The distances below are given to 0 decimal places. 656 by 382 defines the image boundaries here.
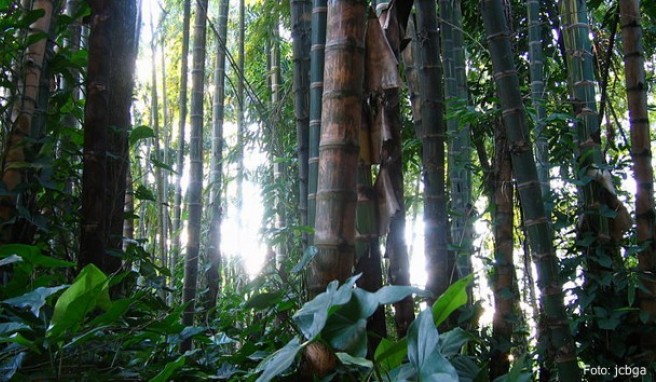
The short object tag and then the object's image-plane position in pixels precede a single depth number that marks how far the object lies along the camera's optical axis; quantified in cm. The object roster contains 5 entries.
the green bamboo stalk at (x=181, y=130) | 388
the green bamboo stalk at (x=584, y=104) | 200
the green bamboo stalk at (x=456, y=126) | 260
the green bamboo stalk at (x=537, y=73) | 286
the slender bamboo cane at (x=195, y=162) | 302
